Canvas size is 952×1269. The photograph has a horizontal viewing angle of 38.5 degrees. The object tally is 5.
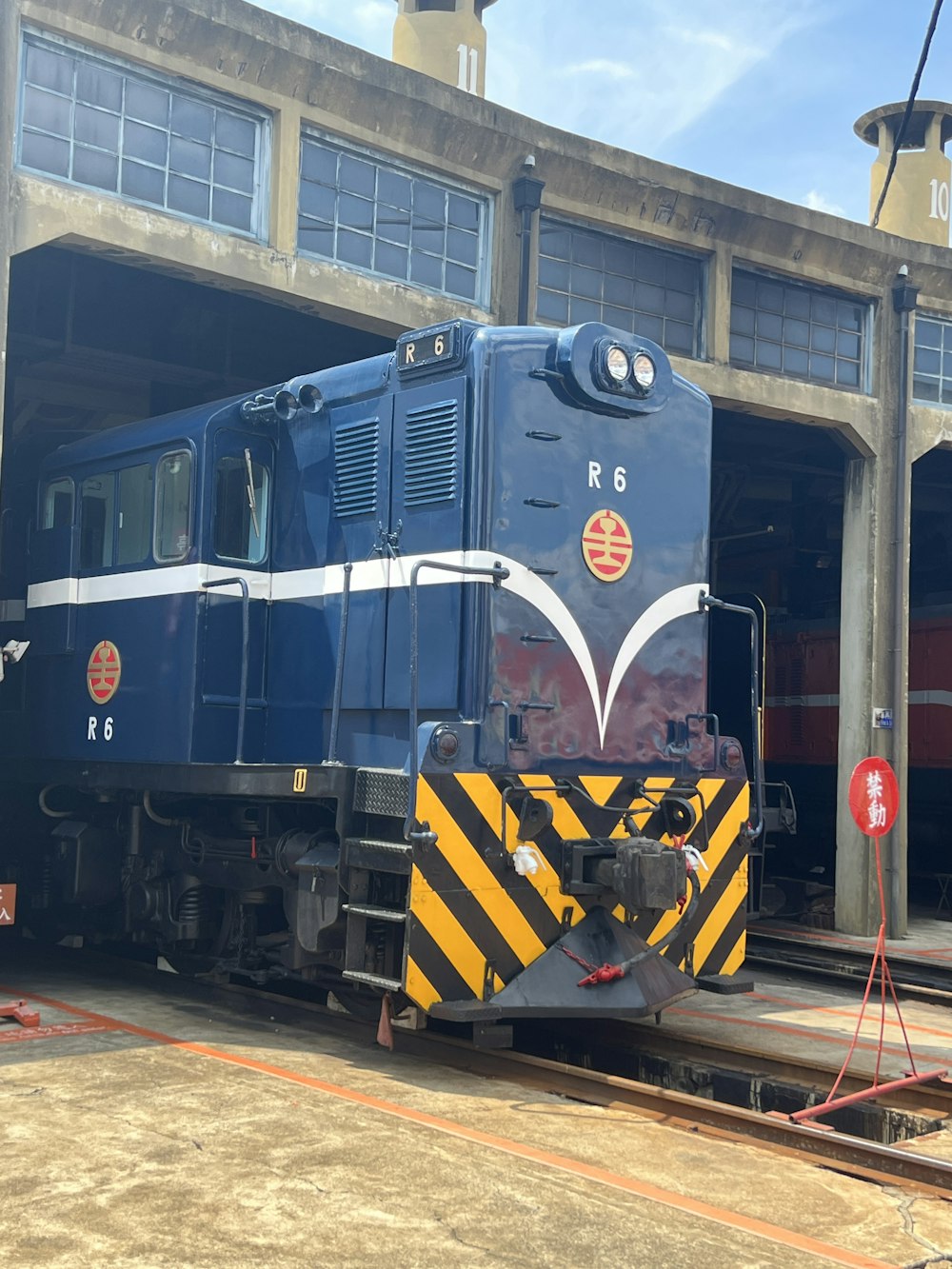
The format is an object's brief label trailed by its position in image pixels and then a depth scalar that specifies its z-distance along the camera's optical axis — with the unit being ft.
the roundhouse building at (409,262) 29.25
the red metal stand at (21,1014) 23.09
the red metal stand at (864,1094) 18.93
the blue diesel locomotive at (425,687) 21.53
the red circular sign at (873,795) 22.03
